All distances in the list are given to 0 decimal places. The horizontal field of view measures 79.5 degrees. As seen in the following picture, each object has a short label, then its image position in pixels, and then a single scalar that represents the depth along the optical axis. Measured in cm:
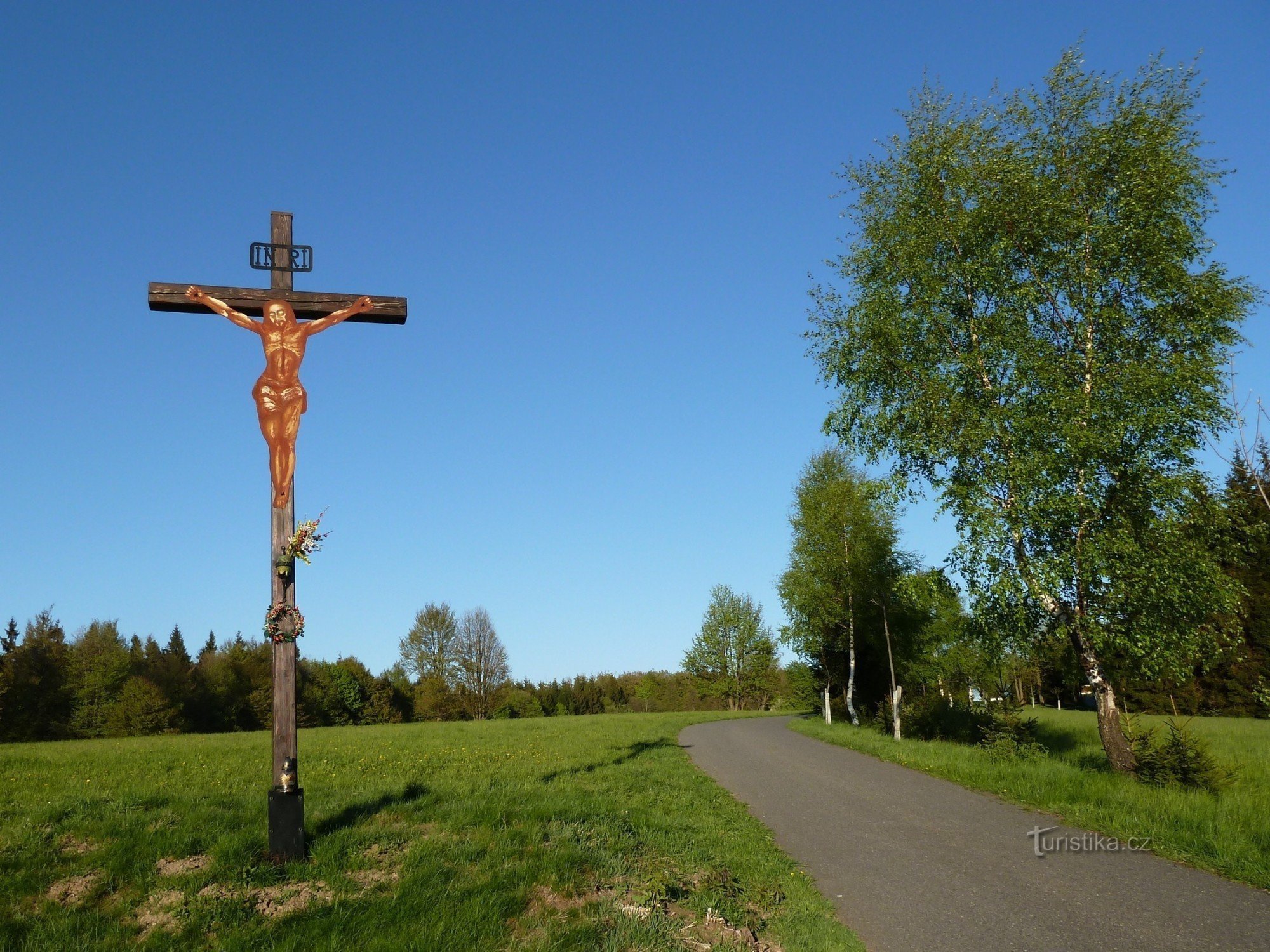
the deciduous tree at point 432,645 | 7081
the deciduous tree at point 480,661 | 7181
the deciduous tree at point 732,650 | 7500
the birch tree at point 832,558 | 3152
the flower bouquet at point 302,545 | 764
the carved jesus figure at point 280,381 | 792
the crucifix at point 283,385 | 729
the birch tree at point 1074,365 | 1375
